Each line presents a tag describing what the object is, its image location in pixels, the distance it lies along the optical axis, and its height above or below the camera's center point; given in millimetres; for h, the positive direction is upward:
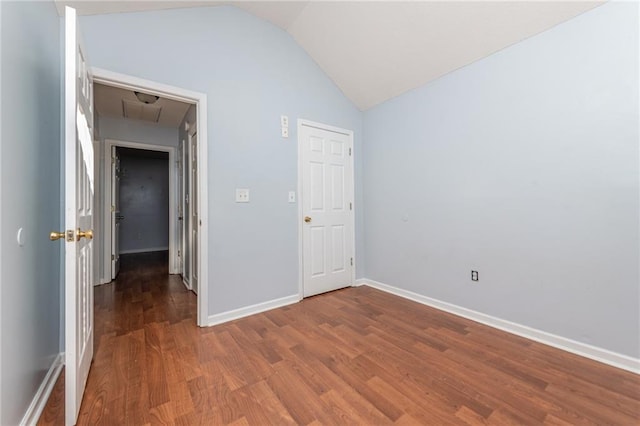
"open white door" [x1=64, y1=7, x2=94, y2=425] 1173 -27
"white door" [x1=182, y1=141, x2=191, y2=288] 3438 -84
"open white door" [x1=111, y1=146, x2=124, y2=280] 3786 -27
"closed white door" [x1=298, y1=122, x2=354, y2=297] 3023 +52
